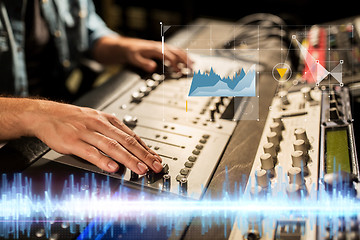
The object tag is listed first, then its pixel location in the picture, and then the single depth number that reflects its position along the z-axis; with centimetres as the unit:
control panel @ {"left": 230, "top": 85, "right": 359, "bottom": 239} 65
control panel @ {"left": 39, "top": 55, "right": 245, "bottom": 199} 79
